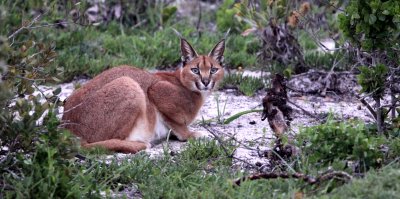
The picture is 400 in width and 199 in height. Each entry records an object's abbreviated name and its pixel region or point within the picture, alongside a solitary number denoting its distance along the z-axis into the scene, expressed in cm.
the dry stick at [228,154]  1242
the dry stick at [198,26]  2167
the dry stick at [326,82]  1769
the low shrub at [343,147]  1130
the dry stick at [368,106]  1291
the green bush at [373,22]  1270
